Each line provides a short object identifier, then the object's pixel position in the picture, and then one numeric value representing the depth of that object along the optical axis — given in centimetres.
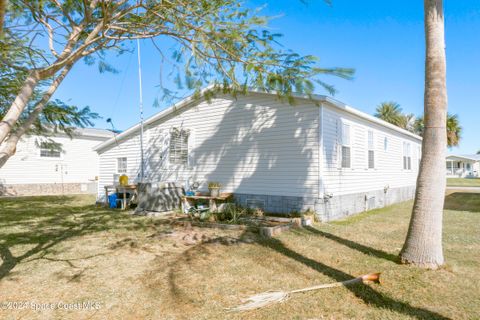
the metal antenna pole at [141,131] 1290
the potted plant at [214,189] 1041
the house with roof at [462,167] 4417
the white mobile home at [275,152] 923
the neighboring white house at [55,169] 1902
